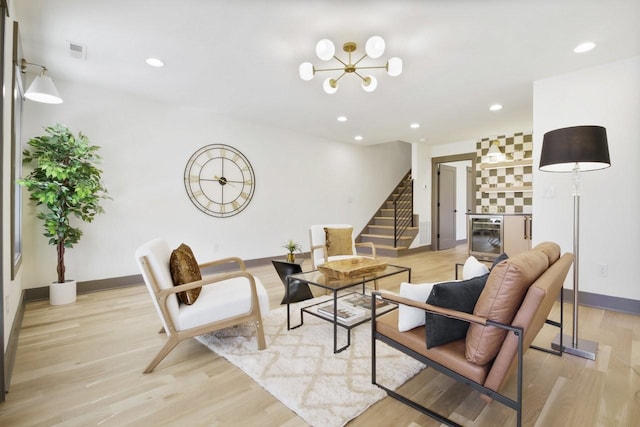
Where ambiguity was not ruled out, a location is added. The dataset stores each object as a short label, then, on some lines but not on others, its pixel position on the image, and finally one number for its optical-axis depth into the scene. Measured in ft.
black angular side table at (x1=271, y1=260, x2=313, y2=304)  9.74
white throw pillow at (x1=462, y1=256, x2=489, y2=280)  5.88
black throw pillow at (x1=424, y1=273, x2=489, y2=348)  4.70
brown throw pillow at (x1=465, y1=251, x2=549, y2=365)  4.26
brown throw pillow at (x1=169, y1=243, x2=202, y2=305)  6.97
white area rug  5.34
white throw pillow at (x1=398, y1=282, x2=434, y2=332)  5.28
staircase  21.67
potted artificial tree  10.07
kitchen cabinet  15.64
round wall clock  15.26
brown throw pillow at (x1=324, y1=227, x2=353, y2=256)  13.35
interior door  24.53
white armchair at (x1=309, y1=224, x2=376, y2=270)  13.19
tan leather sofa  4.15
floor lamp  6.75
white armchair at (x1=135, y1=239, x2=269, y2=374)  6.43
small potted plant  11.76
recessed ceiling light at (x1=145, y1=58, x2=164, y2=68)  9.92
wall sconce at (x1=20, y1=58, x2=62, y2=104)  8.86
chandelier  7.67
